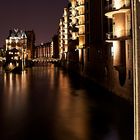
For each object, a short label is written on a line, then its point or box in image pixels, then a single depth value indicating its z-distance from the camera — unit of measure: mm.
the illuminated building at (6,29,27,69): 109394
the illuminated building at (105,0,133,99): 30592
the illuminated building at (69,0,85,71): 70000
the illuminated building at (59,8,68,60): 130925
